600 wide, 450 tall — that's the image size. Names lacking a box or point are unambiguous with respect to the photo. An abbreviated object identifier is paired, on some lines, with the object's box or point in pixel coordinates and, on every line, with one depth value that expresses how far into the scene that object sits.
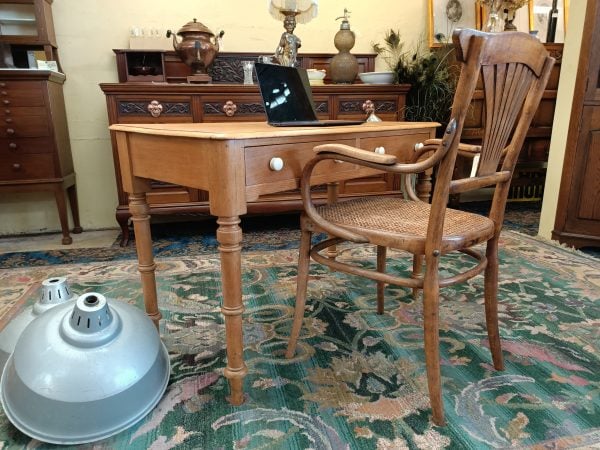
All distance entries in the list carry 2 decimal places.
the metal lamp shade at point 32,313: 1.28
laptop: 1.42
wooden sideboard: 2.56
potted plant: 2.99
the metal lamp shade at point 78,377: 1.05
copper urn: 2.69
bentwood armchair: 0.98
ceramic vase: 2.95
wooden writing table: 1.07
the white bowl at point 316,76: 2.87
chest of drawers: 2.58
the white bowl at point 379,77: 2.94
